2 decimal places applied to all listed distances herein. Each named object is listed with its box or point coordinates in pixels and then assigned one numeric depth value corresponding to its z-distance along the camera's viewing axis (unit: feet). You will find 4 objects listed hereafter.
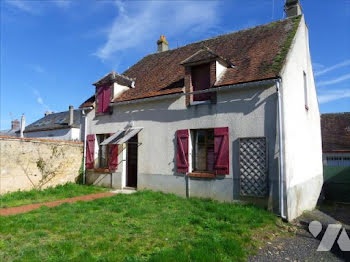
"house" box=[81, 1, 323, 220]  31.53
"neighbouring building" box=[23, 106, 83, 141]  106.63
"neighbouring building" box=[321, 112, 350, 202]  51.54
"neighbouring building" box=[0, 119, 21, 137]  133.23
